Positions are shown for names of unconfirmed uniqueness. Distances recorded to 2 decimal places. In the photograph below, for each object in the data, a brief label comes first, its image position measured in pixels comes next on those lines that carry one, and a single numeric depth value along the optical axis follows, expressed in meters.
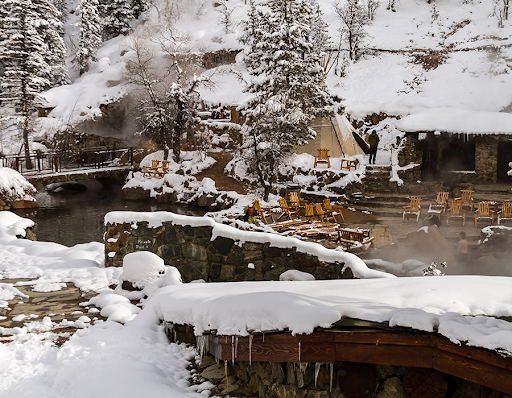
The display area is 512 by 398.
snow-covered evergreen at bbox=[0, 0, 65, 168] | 27.73
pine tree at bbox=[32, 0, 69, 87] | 33.41
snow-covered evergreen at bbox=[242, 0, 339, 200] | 22.30
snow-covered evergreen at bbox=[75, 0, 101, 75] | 38.69
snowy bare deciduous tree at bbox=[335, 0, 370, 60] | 35.75
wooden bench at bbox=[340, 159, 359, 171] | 22.86
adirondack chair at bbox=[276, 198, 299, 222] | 18.28
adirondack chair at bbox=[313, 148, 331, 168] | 23.62
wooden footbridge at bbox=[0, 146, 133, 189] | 25.66
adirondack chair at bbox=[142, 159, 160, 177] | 27.35
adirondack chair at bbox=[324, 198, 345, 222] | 17.55
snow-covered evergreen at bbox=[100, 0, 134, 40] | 43.41
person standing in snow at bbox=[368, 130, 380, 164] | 23.22
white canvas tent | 25.05
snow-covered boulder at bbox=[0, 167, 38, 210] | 23.30
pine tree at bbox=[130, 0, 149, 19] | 45.59
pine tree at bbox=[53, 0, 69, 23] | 48.00
